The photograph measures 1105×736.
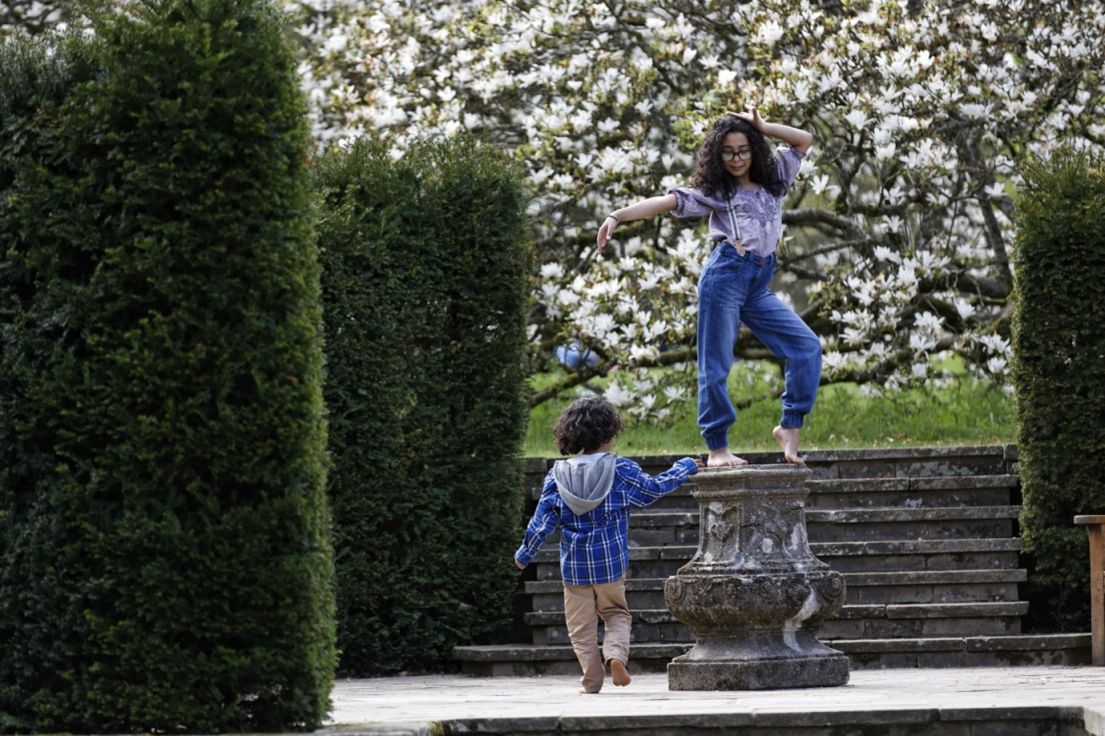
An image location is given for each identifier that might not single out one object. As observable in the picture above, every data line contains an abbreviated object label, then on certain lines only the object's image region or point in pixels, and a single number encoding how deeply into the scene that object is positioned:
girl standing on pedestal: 16.16
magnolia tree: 24.92
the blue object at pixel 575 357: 27.48
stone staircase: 18.81
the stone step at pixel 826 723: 12.59
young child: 15.89
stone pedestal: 15.73
